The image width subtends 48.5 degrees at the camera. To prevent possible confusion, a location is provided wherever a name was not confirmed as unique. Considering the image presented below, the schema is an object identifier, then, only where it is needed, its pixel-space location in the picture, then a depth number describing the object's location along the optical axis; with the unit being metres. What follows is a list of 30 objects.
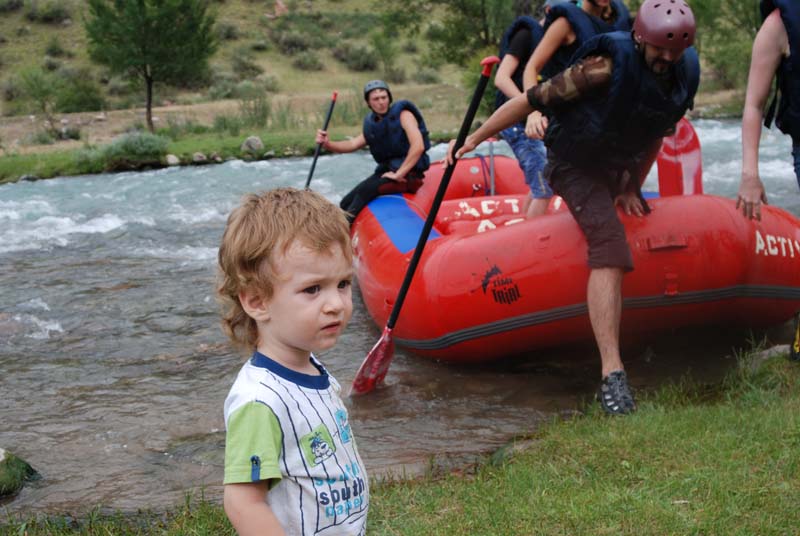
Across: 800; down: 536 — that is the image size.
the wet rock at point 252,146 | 15.68
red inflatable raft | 4.53
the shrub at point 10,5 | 41.38
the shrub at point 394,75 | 35.38
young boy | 1.70
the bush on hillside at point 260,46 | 41.07
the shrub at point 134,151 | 14.84
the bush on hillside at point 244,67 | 37.19
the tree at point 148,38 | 21.55
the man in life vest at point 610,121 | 3.92
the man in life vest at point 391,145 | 6.72
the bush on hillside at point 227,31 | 42.03
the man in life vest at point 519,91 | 5.43
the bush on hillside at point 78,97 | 25.81
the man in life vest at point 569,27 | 4.79
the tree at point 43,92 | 21.53
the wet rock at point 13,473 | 3.52
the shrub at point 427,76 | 34.75
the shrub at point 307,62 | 38.31
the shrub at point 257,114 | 19.50
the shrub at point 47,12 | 41.06
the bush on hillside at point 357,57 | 38.16
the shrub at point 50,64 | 36.34
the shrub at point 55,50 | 37.84
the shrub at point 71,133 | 19.94
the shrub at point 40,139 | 19.16
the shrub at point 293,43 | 41.06
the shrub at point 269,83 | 33.64
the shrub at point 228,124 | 18.81
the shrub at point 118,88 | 33.19
